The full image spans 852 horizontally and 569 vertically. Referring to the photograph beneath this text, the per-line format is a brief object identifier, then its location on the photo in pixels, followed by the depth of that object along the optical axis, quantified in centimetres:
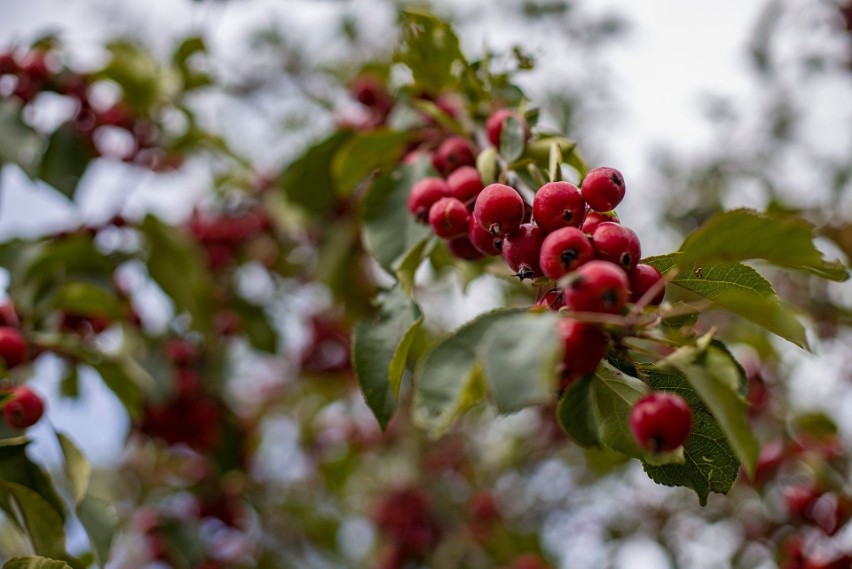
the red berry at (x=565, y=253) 37
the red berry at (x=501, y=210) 39
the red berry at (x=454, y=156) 47
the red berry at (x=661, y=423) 36
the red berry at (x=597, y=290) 36
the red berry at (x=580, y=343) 36
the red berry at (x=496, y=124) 45
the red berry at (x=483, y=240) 41
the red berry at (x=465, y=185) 43
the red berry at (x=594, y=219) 39
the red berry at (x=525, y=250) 39
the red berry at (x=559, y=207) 39
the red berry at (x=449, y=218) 42
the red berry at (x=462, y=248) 44
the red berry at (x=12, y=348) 47
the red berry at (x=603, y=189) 39
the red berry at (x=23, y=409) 44
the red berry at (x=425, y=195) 44
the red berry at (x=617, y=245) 38
